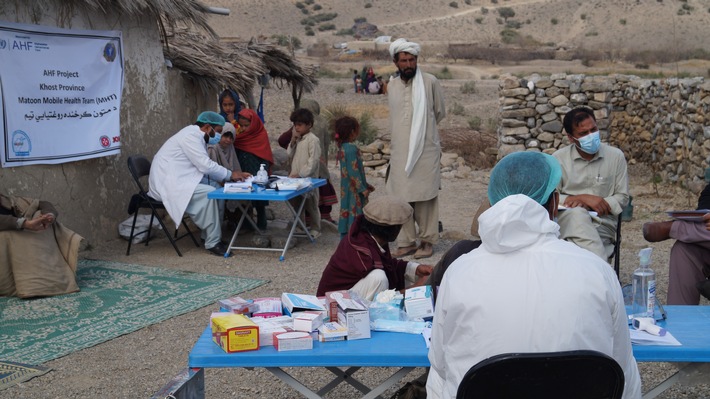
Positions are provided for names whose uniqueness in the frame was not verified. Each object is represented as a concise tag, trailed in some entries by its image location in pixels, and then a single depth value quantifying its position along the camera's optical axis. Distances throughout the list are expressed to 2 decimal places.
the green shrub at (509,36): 48.12
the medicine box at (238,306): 3.37
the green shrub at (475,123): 19.09
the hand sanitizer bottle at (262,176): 7.84
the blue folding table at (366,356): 2.98
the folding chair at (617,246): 5.66
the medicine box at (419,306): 3.36
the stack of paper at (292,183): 7.66
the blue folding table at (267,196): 7.45
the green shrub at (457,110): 22.43
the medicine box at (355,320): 3.13
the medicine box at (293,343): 3.05
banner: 7.03
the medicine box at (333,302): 3.26
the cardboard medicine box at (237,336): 3.02
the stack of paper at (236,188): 7.58
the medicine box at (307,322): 3.16
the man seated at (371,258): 4.05
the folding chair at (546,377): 2.15
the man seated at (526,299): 2.28
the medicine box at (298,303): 3.38
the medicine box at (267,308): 3.39
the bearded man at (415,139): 7.49
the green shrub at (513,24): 54.44
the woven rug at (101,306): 5.34
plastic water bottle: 3.32
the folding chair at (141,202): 7.85
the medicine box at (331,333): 3.13
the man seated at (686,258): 4.65
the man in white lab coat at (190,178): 7.83
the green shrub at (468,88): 27.19
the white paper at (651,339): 3.07
